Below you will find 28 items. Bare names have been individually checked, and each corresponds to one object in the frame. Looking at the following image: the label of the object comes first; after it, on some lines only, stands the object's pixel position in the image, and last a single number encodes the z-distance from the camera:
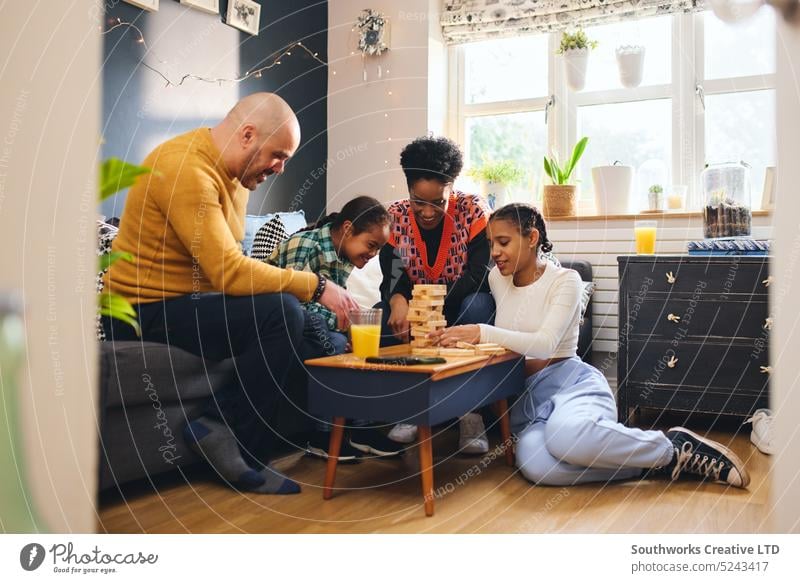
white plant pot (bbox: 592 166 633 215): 2.70
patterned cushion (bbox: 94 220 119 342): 1.59
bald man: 1.48
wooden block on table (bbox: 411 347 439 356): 1.58
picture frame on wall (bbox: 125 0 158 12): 2.13
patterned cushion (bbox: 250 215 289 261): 2.02
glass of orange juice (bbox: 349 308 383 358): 1.51
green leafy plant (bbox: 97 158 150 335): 0.67
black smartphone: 1.40
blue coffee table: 1.35
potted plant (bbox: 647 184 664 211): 2.65
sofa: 1.39
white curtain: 2.65
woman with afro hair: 1.92
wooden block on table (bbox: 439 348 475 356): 1.58
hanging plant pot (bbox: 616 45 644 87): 2.70
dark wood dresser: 2.10
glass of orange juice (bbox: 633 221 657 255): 2.39
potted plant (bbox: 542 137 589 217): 2.73
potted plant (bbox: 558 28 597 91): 2.76
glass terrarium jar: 2.20
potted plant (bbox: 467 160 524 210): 2.81
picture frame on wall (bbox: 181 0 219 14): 2.27
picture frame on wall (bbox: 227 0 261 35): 2.42
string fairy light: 2.11
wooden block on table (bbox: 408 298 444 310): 1.70
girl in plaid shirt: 1.74
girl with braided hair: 1.54
